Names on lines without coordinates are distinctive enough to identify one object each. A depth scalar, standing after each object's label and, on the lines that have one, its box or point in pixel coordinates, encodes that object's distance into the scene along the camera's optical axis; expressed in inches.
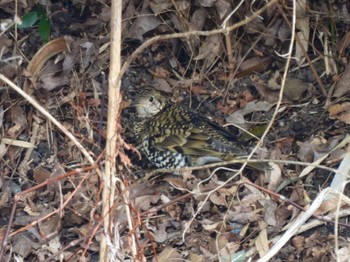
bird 519.8
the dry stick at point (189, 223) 452.0
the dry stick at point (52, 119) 353.3
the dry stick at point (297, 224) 387.2
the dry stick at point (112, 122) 359.3
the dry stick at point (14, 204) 357.4
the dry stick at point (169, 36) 343.0
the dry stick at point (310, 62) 529.3
